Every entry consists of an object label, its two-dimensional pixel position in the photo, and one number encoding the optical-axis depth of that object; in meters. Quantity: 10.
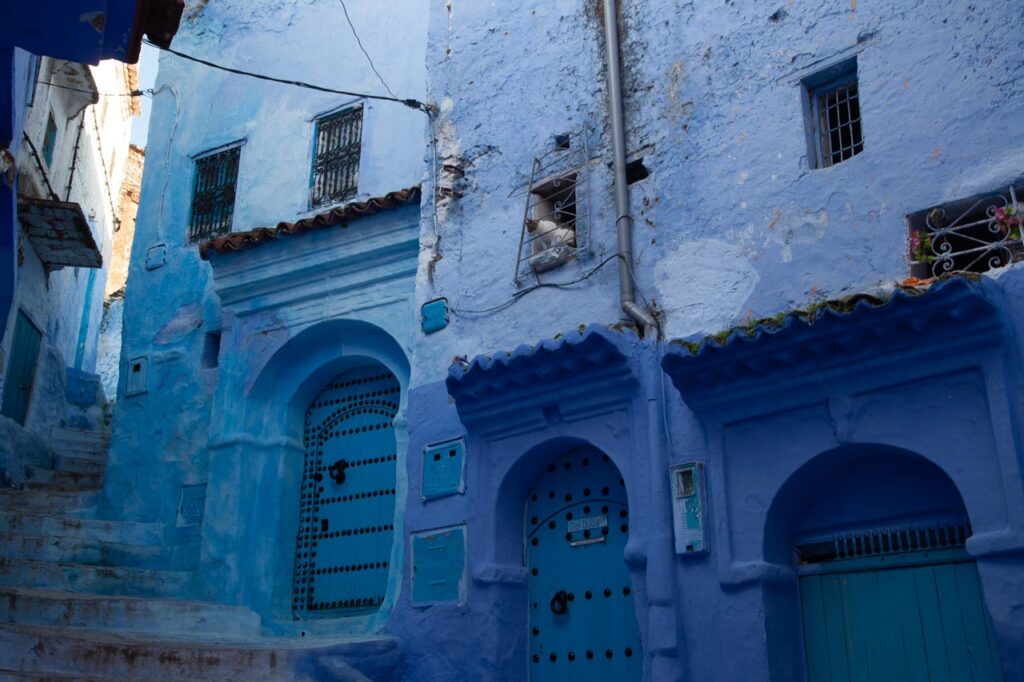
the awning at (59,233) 10.96
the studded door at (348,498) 9.33
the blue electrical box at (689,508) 6.79
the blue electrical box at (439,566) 7.97
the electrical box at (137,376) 11.34
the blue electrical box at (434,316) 8.84
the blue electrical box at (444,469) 8.26
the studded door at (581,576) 7.38
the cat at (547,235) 8.36
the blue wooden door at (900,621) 5.90
